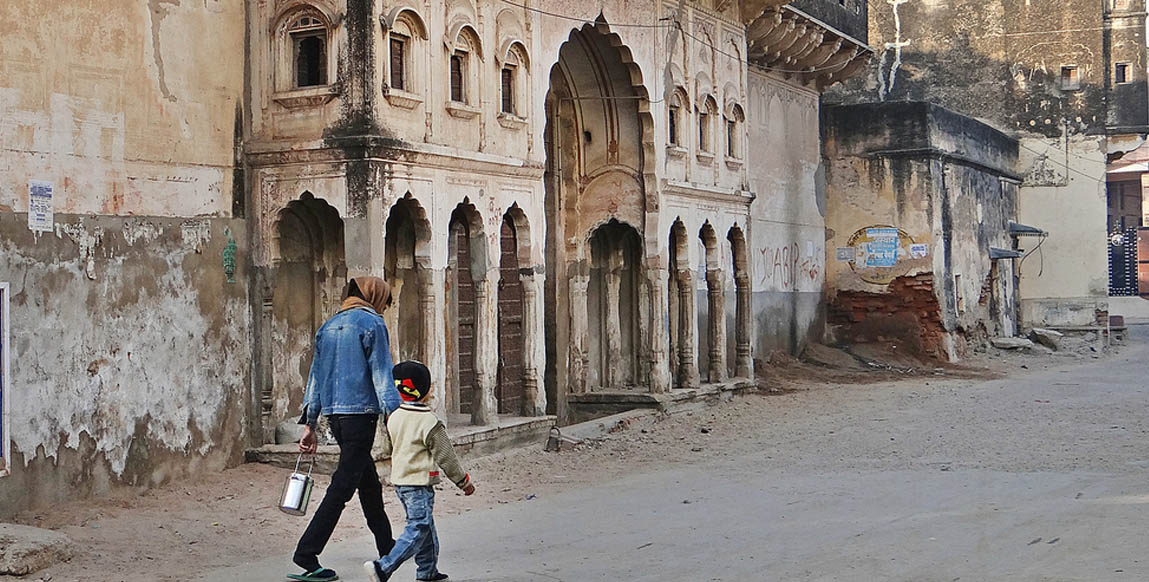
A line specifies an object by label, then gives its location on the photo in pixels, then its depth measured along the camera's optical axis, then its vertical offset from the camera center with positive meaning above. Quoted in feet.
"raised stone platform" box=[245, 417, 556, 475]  36.11 -3.73
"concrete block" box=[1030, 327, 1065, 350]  93.50 -2.63
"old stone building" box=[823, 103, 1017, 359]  78.33 +4.42
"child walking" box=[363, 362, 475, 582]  22.68 -2.51
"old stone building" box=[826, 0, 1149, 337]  106.83 +15.97
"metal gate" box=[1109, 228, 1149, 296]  166.61 +4.18
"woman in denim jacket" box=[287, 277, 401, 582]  23.81 -1.51
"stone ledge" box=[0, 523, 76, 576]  24.31 -4.13
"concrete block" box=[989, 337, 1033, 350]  89.92 -2.88
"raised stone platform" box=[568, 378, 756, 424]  52.80 -3.66
